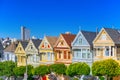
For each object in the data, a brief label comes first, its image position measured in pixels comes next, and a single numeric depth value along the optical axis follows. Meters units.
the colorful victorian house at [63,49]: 63.53
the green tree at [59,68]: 60.72
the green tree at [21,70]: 66.47
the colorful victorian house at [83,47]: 59.89
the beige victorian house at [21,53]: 73.19
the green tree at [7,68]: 69.94
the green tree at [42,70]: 62.35
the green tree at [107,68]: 52.93
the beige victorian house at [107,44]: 56.59
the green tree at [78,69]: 56.62
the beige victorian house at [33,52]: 69.78
